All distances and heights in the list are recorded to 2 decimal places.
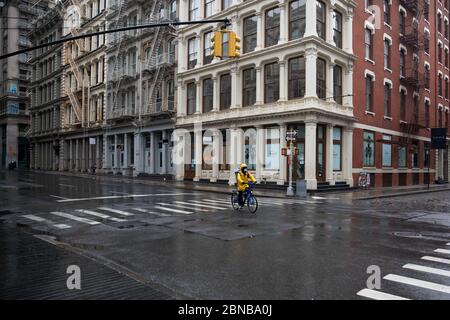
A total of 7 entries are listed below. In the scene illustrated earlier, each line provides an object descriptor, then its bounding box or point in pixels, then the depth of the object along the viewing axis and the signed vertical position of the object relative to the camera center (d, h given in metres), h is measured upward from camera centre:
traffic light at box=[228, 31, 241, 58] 12.19 +3.85
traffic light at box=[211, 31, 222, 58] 11.98 +3.86
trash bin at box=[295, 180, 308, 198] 21.78 -1.55
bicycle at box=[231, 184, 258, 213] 14.33 -1.49
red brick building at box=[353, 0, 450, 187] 29.97 +7.27
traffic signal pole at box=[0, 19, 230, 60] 11.22 +4.01
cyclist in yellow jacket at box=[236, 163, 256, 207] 14.57 -0.73
